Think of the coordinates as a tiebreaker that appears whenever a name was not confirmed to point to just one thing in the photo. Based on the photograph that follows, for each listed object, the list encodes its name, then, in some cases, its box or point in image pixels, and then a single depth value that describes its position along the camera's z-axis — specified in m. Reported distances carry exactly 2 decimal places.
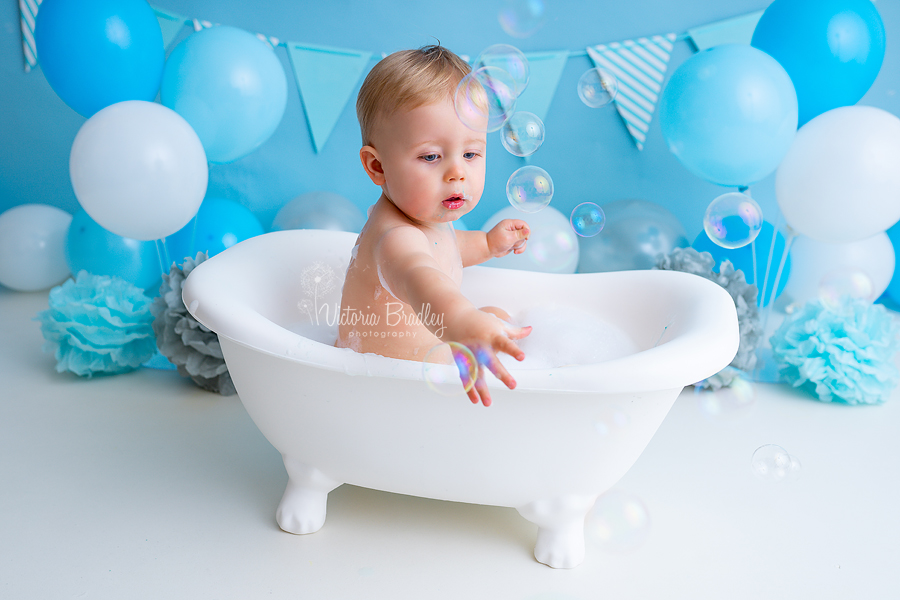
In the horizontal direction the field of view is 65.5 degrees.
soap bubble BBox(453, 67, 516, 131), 1.29
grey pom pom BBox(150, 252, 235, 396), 2.00
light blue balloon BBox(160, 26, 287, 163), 2.37
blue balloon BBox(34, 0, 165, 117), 2.25
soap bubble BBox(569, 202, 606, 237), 1.75
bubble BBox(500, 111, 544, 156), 1.61
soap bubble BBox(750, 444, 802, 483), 1.40
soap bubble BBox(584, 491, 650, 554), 1.45
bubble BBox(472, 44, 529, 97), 1.46
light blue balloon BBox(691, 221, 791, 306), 2.59
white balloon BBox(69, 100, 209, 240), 2.07
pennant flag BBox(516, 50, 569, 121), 2.94
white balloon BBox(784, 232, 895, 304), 2.62
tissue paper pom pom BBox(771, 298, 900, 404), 2.08
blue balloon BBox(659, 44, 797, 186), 2.09
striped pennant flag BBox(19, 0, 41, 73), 3.09
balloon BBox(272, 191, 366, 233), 2.69
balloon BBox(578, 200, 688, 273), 2.56
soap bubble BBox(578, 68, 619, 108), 1.94
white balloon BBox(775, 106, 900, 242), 2.07
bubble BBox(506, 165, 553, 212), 1.63
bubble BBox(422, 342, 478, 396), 1.12
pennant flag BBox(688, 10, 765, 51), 2.85
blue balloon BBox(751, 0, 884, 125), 2.27
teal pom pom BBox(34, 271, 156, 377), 2.08
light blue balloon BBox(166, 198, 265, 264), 2.65
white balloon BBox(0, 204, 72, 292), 2.83
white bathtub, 1.18
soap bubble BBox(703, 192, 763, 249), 1.74
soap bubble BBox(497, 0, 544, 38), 1.61
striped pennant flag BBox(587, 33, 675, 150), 2.89
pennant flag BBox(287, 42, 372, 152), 2.96
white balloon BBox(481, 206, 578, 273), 1.99
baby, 1.27
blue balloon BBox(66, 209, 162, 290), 2.68
